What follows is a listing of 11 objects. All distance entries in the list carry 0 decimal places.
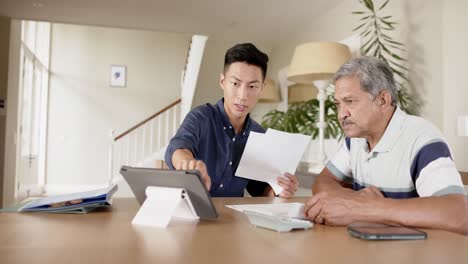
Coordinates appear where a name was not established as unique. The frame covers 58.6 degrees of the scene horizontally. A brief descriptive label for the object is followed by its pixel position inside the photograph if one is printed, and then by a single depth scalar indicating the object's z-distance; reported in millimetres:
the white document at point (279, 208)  1110
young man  1603
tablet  971
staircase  5973
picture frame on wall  7887
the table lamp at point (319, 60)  2979
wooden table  689
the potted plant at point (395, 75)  2857
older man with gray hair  1007
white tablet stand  976
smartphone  826
